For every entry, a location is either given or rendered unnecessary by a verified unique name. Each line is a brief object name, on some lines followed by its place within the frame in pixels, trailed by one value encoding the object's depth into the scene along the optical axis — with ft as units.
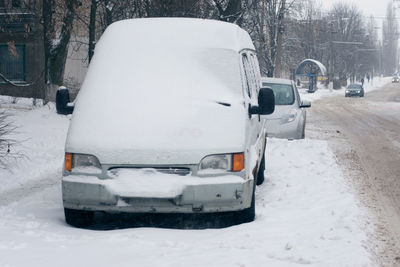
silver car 47.75
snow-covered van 18.79
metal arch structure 203.31
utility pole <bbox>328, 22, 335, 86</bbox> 231.30
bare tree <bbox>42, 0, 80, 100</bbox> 63.00
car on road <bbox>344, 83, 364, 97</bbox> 196.54
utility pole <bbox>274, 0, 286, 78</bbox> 118.05
